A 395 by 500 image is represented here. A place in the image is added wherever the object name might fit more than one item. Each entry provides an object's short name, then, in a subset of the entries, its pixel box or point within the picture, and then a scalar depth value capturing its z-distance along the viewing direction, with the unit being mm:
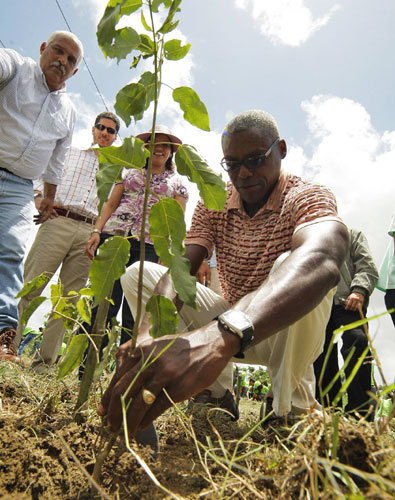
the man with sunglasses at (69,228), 2965
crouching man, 851
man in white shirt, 2383
